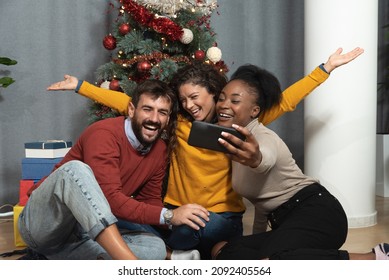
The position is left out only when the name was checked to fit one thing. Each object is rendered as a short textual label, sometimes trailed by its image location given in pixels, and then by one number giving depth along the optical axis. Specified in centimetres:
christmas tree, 236
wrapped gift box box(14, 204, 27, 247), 228
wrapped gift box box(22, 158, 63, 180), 241
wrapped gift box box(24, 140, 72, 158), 243
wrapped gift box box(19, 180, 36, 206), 238
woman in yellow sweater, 191
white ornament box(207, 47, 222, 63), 244
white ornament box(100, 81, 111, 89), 246
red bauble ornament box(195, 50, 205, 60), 241
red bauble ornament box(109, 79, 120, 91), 238
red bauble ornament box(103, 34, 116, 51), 249
